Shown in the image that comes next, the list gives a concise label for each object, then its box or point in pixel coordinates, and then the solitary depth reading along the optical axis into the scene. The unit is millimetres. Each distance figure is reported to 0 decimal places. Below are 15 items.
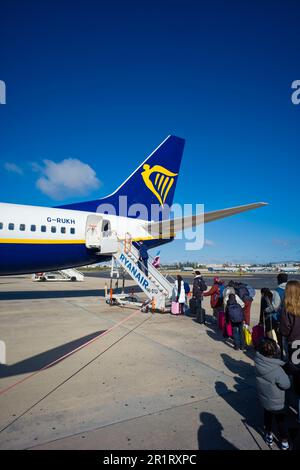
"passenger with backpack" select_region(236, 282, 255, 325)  8570
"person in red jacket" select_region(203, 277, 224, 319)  9289
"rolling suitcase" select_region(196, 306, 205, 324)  10193
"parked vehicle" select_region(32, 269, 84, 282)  33906
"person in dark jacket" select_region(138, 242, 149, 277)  13784
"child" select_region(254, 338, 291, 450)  3326
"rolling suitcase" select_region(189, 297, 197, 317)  11430
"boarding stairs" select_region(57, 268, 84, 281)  33969
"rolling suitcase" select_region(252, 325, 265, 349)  5933
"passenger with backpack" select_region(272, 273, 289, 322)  5789
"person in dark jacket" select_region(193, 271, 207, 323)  10203
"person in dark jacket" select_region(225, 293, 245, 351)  6945
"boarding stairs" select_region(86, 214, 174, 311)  12797
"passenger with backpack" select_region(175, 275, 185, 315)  11363
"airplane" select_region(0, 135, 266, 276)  12625
